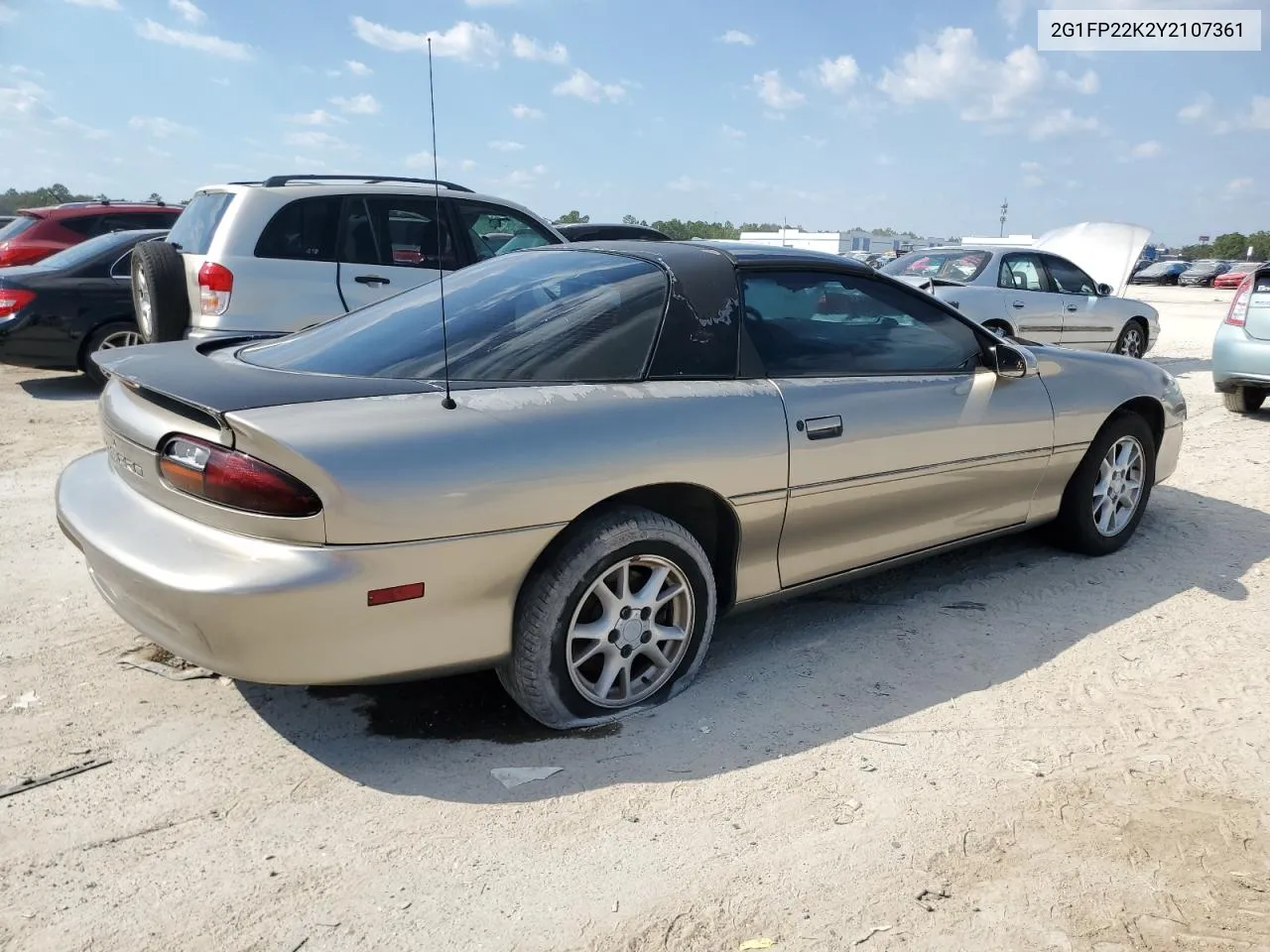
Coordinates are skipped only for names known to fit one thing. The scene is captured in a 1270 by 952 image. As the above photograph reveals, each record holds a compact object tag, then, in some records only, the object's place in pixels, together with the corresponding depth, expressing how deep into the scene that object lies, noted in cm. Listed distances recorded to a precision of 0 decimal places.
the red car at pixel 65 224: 1096
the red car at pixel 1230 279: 4241
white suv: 630
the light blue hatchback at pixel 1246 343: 807
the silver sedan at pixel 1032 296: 980
